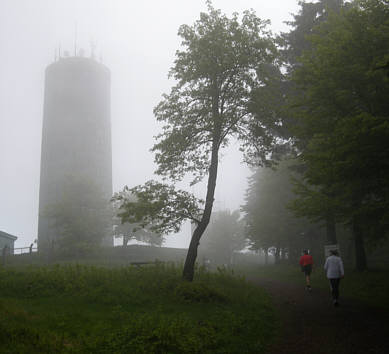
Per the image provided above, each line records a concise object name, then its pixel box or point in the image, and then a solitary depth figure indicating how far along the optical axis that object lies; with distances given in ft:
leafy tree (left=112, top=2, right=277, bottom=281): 47.60
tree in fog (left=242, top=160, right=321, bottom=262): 97.35
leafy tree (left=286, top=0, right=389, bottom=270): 34.24
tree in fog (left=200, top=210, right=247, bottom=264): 172.96
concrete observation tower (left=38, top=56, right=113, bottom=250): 221.25
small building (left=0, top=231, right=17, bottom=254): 143.74
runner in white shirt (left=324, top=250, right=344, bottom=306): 37.78
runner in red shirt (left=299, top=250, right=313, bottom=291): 51.82
